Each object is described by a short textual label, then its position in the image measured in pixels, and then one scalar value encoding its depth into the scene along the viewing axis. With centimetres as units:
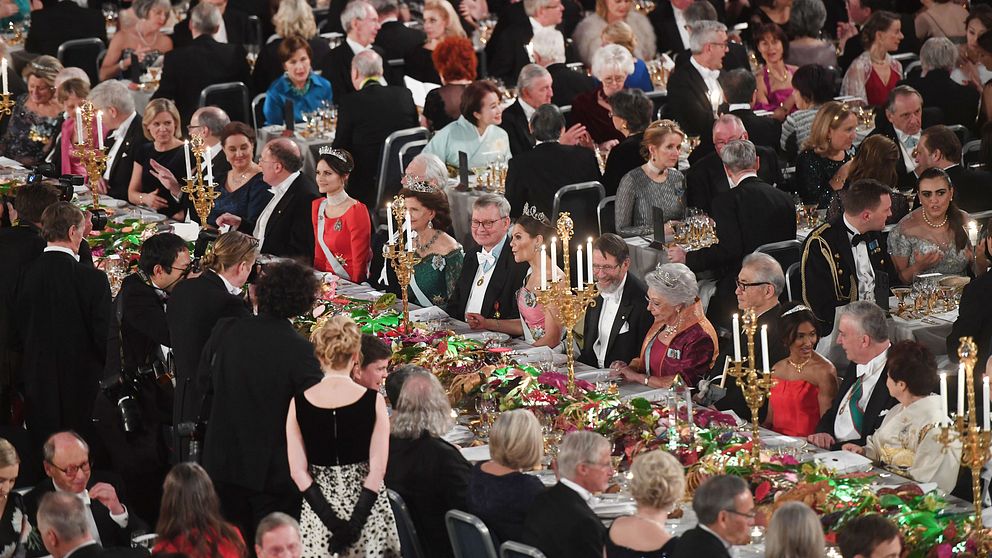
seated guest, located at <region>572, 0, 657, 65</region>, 2777
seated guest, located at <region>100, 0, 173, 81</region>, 2744
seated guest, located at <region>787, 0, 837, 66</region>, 2687
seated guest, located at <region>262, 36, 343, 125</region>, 2536
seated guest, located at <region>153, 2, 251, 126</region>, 2605
